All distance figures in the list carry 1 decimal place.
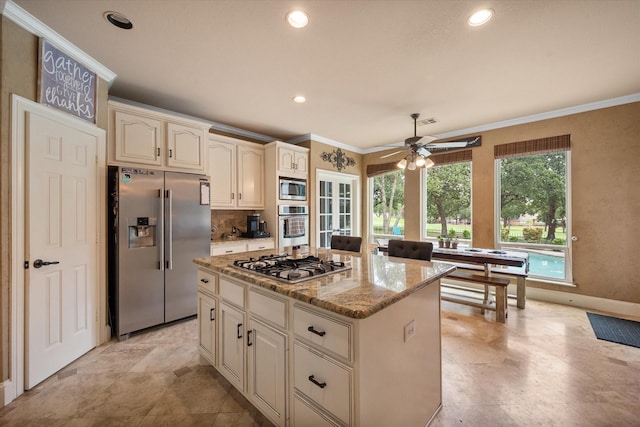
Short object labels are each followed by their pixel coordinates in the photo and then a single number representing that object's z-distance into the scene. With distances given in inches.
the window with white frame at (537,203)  150.9
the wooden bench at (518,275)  137.0
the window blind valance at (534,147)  147.3
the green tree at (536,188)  152.5
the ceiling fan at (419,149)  129.2
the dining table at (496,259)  128.3
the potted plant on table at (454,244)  152.6
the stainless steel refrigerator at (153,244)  107.1
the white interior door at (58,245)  79.8
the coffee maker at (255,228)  166.9
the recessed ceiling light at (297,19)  73.4
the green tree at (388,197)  216.1
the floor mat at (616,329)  106.8
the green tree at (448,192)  183.5
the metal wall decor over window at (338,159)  205.6
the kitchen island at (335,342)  45.5
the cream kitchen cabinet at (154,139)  111.2
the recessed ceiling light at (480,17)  72.6
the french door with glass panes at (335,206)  205.5
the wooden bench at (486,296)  124.1
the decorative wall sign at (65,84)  82.4
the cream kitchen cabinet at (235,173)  153.4
